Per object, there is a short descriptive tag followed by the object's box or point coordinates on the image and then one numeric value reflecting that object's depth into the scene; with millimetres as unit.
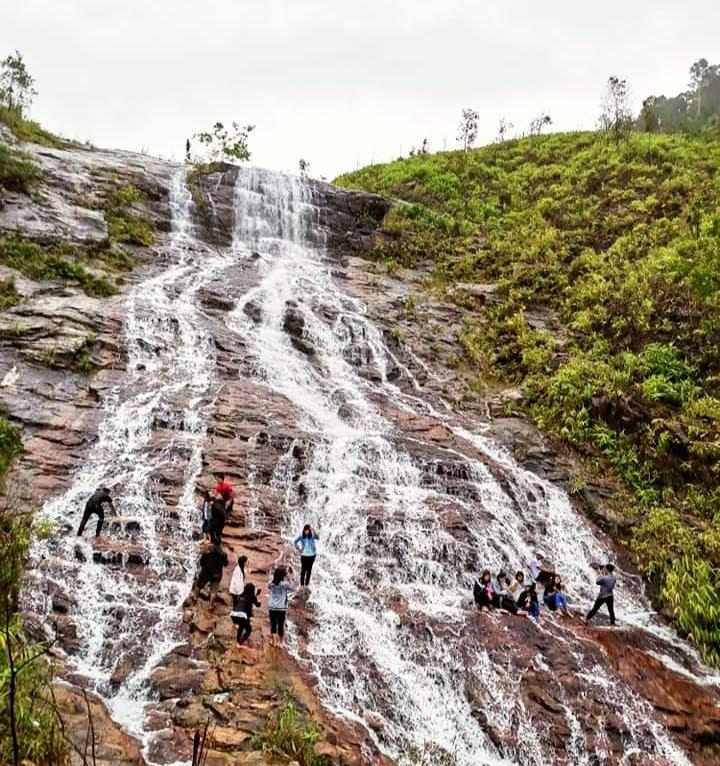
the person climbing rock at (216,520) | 11891
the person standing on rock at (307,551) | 11391
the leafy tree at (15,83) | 33938
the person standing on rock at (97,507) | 11641
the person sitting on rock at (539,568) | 12711
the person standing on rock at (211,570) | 10719
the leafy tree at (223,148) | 39125
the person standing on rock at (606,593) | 12156
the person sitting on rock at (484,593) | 11734
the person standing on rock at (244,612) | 9672
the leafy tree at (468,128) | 48375
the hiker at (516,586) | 12273
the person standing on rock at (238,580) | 9922
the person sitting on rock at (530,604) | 11836
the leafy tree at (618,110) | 42875
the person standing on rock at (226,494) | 12547
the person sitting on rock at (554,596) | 12273
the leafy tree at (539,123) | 50219
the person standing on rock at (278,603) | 9836
